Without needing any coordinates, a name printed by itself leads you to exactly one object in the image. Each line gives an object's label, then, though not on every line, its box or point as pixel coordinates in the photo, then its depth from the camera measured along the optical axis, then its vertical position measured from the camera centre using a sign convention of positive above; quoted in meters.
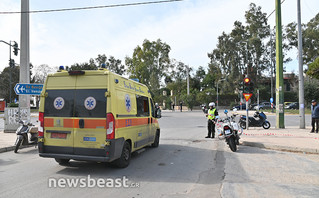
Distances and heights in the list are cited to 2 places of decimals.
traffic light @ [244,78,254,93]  14.03 +1.04
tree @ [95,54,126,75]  84.75 +13.84
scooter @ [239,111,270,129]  15.92 -1.11
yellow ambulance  5.68 -0.29
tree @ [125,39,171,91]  59.68 +10.48
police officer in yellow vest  10.95 -0.55
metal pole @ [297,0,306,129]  15.25 +1.20
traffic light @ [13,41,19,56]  19.72 +4.44
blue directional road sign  11.55 +0.73
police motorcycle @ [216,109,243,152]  8.57 -0.97
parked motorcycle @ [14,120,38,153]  8.52 -1.04
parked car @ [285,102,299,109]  49.51 -0.39
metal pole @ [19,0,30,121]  13.12 +2.69
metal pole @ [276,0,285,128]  15.26 +1.73
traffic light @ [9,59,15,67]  23.34 +3.89
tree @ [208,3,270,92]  51.69 +11.70
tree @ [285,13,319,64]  45.15 +12.18
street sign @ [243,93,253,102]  14.00 +0.46
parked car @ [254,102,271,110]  47.68 -0.26
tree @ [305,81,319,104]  47.44 +2.34
